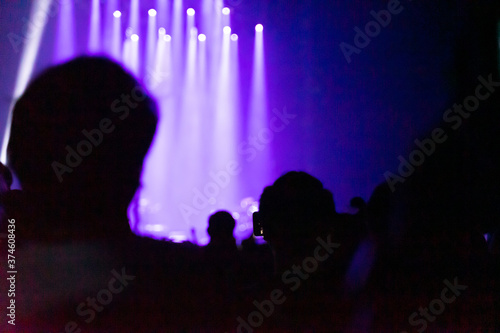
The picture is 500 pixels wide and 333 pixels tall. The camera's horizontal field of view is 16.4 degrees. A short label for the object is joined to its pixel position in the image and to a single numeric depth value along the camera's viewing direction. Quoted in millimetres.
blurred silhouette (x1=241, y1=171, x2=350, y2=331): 3278
